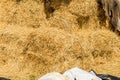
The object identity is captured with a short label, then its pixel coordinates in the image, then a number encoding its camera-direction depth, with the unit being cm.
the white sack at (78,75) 483
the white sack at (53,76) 477
